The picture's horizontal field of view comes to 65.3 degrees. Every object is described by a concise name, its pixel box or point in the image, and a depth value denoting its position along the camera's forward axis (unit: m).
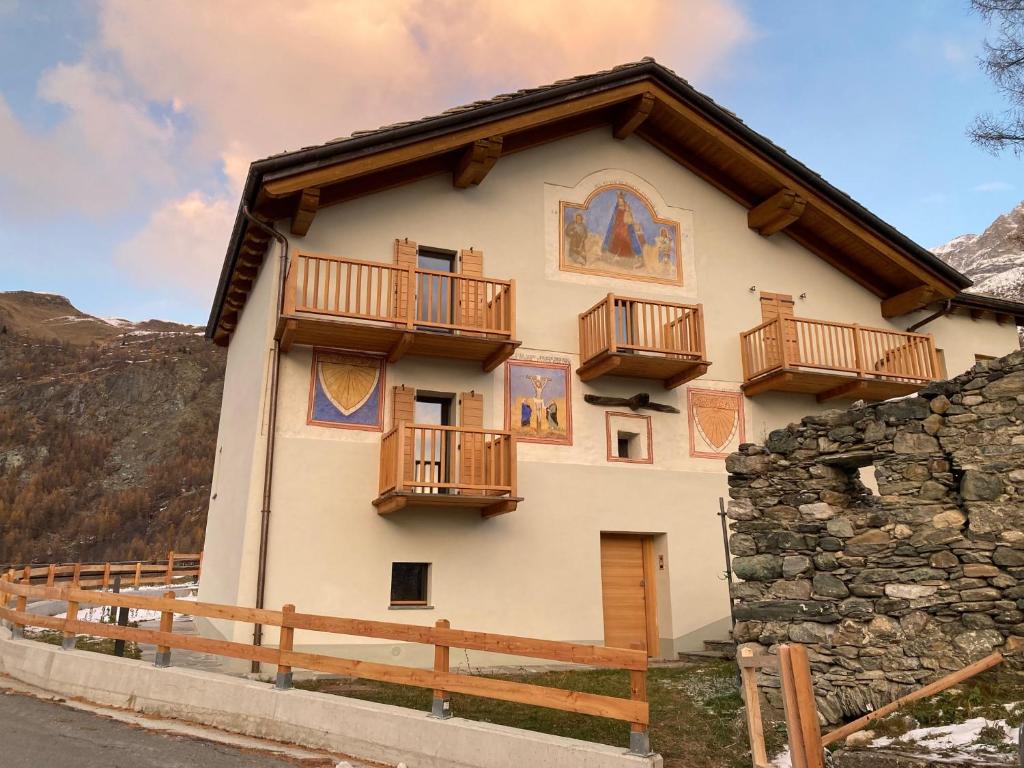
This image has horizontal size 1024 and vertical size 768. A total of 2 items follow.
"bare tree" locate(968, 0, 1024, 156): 10.66
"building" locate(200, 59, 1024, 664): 12.54
